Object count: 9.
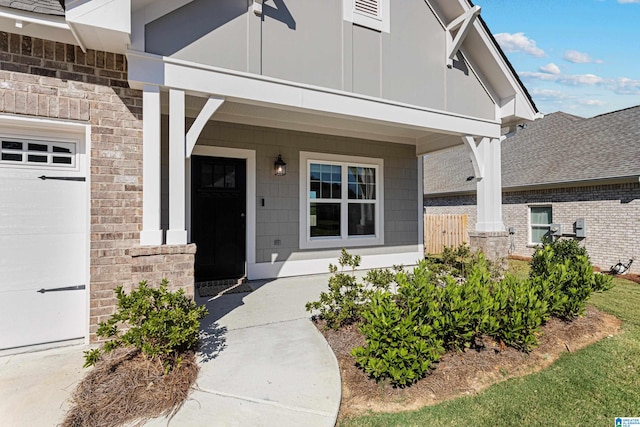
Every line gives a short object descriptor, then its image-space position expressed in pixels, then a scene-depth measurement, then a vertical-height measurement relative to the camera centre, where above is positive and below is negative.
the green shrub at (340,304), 3.93 -1.11
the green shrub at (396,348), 2.89 -1.25
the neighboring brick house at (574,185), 9.42 +1.09
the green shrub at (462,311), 3.27 -1.01
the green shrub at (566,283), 4.22 -0.96
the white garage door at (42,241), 3.48 -0.28
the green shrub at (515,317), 3.48 -1.14
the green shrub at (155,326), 2.86 -1.03
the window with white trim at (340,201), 7.00 +0.37
